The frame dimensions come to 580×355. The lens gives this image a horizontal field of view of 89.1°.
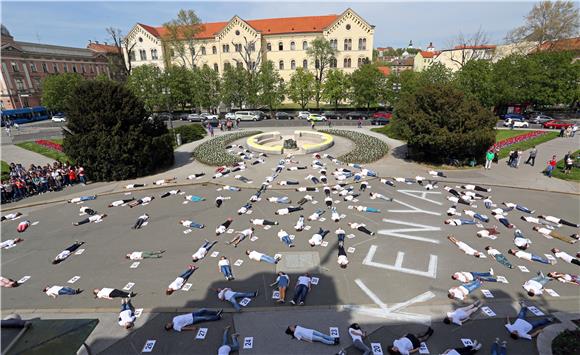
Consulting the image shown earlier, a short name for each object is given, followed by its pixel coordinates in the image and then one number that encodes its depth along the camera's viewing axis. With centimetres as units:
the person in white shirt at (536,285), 982
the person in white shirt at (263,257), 1187
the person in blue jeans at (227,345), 773
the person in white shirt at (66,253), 1239
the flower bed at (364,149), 2552
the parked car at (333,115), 5559
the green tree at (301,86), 5875
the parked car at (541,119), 4365
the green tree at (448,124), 2225
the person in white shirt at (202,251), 1216
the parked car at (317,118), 5149
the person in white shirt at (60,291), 1027
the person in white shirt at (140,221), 1520
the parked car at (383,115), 4933
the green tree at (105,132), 2128
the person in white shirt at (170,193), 1924
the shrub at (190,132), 3459
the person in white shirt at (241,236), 1342
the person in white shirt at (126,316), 877
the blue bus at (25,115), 5747
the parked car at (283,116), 5787
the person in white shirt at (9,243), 1370
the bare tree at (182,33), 6688
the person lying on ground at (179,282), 1030
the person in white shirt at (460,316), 866
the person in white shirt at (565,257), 1141
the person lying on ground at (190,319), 867
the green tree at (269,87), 5791
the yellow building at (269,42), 6700
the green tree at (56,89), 6006
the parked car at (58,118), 5896
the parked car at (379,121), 4738
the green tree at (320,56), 6032
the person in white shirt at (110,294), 1002
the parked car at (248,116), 5528
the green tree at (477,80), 4088
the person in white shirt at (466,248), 1200
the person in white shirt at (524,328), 820
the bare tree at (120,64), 6502
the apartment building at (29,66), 6438
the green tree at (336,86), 5744
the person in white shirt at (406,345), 763
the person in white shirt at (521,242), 1232
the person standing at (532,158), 2317
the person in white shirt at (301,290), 964
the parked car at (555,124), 4005
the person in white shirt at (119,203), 1786
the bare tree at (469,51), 5823
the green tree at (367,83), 5466
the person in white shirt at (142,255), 1235
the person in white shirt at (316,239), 1300
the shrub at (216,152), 2556
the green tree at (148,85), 5388
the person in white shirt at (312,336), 809
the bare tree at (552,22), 5325
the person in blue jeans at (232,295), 959
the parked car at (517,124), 4131
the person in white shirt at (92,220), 1571
